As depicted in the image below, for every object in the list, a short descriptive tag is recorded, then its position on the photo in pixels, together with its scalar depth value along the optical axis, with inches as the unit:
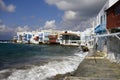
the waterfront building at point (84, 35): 1538.7
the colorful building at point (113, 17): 339.3
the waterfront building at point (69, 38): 1841.0
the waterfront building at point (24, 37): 2675.1
